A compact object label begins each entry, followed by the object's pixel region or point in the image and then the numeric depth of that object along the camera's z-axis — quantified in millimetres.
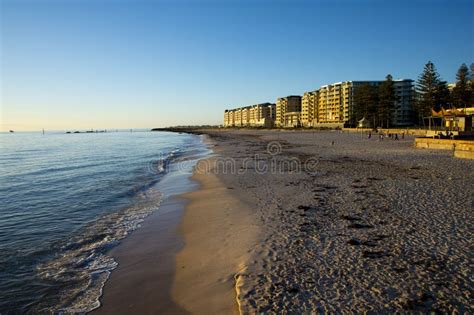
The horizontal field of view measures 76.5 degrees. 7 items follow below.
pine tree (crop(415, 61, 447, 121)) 57000
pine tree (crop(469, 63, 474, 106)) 58631
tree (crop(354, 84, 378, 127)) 70562
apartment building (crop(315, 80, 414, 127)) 104312
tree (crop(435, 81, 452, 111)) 57250
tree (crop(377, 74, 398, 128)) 65125
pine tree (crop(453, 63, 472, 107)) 59750
